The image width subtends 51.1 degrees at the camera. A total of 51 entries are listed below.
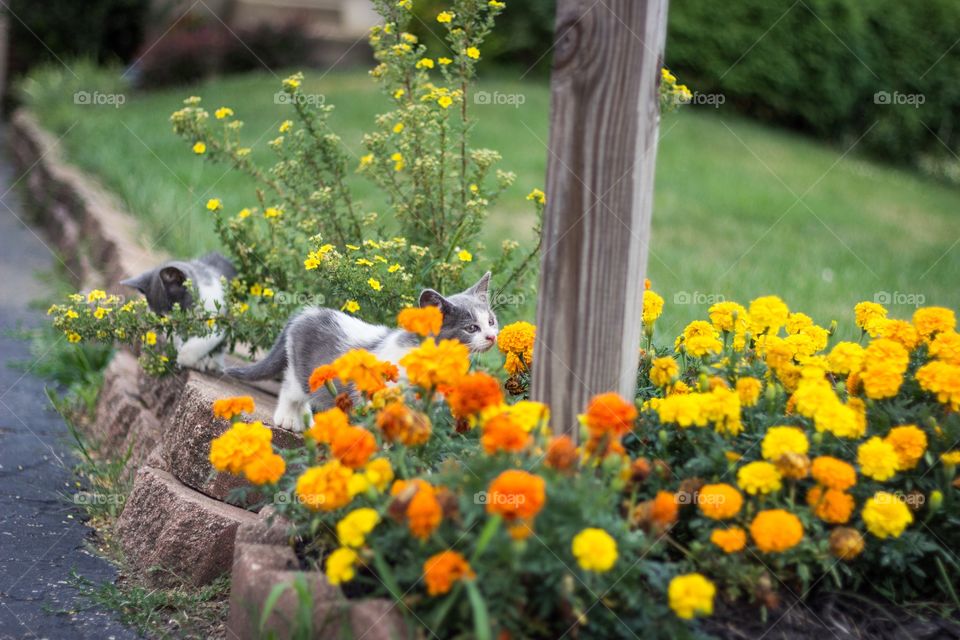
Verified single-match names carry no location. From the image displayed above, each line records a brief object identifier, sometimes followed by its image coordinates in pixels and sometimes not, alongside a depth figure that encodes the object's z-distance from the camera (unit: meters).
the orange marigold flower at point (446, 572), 2.08
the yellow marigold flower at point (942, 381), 2.59
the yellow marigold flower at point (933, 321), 2.96
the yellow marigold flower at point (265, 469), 2.41
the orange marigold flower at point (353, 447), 2.30
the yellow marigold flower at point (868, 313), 3.17
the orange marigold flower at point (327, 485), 2.29
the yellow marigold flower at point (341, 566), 2.21
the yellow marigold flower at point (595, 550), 2.03
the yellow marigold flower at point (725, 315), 3.02
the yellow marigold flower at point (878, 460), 2.40
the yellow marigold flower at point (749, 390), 2.60
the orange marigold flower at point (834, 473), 2.32
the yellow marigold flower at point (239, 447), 2.45
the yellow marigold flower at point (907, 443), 2.46
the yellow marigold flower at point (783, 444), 2.37
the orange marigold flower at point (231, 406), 2.76
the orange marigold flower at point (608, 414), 2.23
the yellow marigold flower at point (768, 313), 2.94
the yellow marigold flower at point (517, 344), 3.24
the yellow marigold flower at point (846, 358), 2.74
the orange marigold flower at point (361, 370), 2.54
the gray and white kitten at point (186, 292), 3.96
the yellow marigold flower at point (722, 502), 2.27
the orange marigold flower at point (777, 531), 2.20
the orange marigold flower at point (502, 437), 2.18
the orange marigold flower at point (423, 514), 2.10
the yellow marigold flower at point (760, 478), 2.35
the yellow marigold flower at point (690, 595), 2.07
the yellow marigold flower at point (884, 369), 2.63
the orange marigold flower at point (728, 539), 2.25
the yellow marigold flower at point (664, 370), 2.76
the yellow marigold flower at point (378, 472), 2.32
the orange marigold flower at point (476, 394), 2.35
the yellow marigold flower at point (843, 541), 2.31
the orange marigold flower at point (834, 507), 2.33
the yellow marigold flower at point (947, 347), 2.79
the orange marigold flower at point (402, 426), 2.35
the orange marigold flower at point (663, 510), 2.20
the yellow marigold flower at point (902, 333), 2.90
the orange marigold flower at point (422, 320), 2.49
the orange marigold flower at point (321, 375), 2.72
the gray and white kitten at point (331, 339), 3.35
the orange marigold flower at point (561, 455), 2.22
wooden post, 2.38
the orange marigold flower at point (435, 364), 2.43
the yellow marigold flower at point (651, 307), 3.19
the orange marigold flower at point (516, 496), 2.03
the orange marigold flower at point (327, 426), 2.38
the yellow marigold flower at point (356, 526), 2.20
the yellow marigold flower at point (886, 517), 2.34
